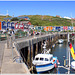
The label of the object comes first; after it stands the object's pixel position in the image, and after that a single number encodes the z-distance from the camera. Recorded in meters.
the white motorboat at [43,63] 15.15
